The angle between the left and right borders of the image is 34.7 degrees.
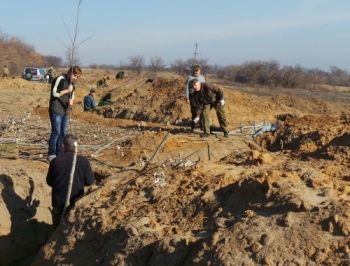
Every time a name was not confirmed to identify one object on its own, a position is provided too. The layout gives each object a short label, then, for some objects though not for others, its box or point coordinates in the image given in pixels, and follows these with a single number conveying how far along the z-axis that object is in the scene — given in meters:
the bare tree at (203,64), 47.38
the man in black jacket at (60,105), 8.92
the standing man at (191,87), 12.82
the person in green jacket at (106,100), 22.67
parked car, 42.19
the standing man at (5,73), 36.47
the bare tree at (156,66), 60.33
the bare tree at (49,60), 91.81
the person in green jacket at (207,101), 12.32
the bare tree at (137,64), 61.22
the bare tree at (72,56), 7.18
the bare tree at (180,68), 52.83
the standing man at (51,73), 34.59
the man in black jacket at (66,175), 6.58
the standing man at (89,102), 17.73
